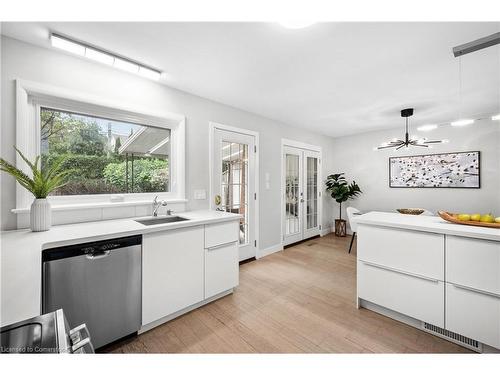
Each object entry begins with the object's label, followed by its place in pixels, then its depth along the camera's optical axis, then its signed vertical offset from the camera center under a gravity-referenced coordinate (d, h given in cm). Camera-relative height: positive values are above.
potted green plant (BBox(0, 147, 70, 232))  152 -4
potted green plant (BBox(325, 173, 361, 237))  486 -7
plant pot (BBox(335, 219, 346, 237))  499 -98
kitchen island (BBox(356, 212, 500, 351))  148 -72
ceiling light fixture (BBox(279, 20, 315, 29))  132 +108
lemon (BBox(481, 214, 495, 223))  166 -25
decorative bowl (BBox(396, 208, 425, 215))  340 -39
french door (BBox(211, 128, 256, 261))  298 +13
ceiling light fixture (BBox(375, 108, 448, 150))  313 +70
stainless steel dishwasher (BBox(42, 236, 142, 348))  132 -69
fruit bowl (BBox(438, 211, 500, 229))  158 -28
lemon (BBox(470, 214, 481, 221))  172 -25
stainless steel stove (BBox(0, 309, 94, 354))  59 -46
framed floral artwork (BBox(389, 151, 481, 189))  371 +33
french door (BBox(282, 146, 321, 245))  419 -16
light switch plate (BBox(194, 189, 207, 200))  273 -9
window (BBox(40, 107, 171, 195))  190 +36
